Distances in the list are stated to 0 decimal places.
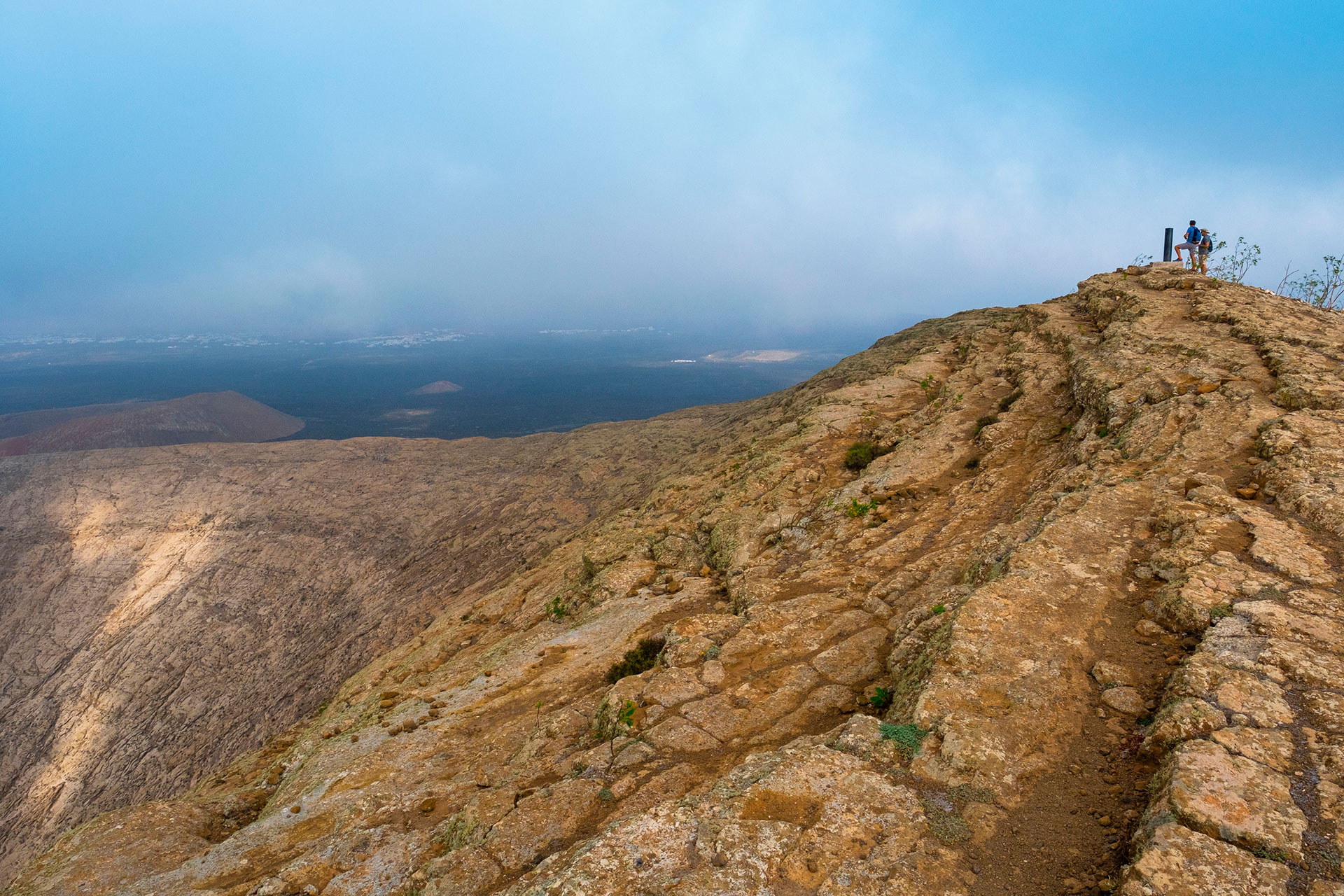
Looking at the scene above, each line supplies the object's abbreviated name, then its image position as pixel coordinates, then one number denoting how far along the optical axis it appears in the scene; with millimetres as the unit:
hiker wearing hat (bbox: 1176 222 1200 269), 19969
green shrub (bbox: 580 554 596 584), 16328
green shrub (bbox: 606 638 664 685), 10492
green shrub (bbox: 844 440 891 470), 15703
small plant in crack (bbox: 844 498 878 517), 12945
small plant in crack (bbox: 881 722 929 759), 5512
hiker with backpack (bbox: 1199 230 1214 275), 19562
